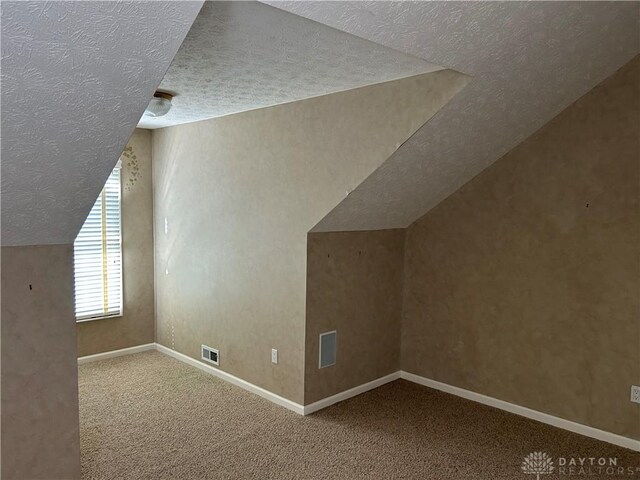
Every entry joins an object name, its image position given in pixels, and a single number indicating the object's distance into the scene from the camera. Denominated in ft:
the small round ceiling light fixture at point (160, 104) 11.20
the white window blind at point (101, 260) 15.55
